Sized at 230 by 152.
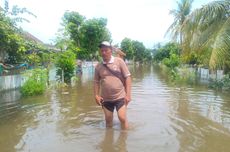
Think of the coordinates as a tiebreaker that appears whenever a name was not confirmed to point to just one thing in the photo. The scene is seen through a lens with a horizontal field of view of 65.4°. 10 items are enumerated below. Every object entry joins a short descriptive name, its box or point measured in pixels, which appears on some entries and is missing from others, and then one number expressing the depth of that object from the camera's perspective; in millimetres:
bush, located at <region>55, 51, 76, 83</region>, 11159
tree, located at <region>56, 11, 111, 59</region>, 19735
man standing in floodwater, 3687
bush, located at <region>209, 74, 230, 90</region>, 9832
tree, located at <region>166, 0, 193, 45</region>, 22763
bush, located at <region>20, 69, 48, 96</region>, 7554
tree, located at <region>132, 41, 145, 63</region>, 55074
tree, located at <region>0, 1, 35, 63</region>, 5691
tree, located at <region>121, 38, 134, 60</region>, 43639
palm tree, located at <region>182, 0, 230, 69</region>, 7454
